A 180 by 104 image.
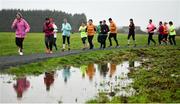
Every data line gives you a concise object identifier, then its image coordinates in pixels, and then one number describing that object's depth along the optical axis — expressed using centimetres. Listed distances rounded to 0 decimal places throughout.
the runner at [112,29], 2992
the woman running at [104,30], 2908
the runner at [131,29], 3095
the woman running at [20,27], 2164
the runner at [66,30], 2697
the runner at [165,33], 3557
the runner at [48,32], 2316
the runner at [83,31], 2858
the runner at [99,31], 2959
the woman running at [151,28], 3281
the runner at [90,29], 2869
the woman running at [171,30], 3478
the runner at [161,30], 3518
